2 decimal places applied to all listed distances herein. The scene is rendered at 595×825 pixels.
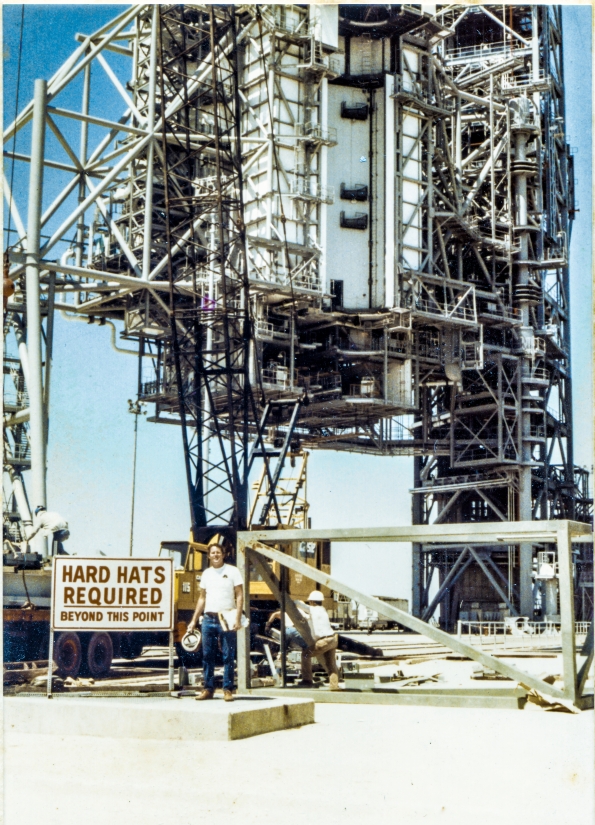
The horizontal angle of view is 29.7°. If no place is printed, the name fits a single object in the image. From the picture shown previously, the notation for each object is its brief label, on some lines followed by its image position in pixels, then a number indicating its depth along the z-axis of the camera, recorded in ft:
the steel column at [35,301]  98.94
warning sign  52.65
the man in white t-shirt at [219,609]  50.75
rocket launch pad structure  132.77
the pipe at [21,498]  108.36
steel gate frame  52.16
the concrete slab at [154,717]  44.04
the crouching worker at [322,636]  64.39
